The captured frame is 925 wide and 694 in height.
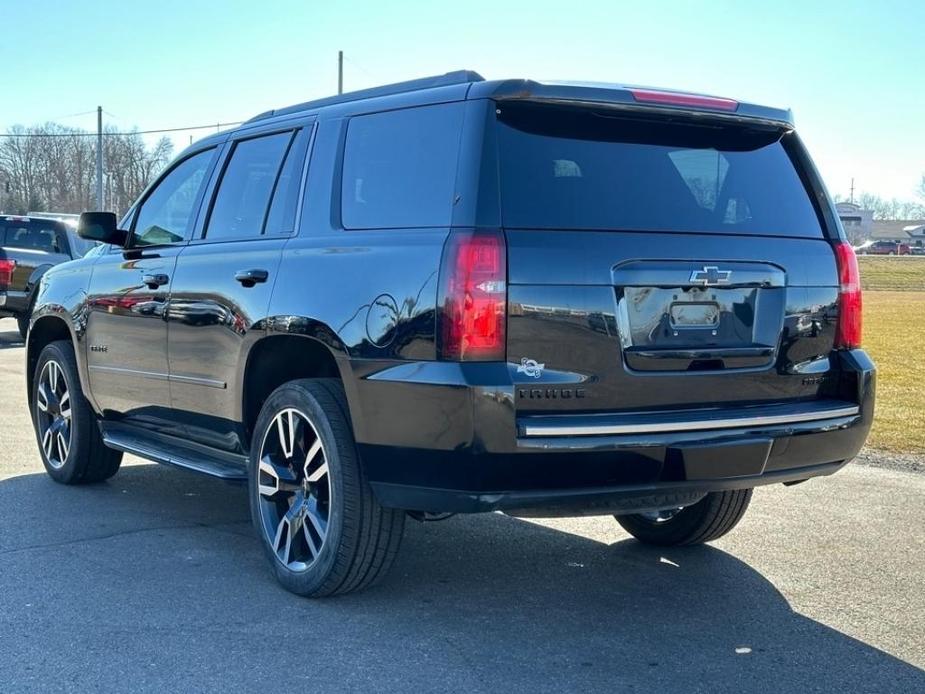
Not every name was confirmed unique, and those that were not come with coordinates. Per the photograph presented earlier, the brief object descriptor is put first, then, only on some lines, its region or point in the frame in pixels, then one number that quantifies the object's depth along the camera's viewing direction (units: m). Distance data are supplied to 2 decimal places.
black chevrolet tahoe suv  3.74
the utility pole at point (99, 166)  54.84
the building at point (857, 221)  123.32
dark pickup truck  16.47
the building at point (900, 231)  145.00
